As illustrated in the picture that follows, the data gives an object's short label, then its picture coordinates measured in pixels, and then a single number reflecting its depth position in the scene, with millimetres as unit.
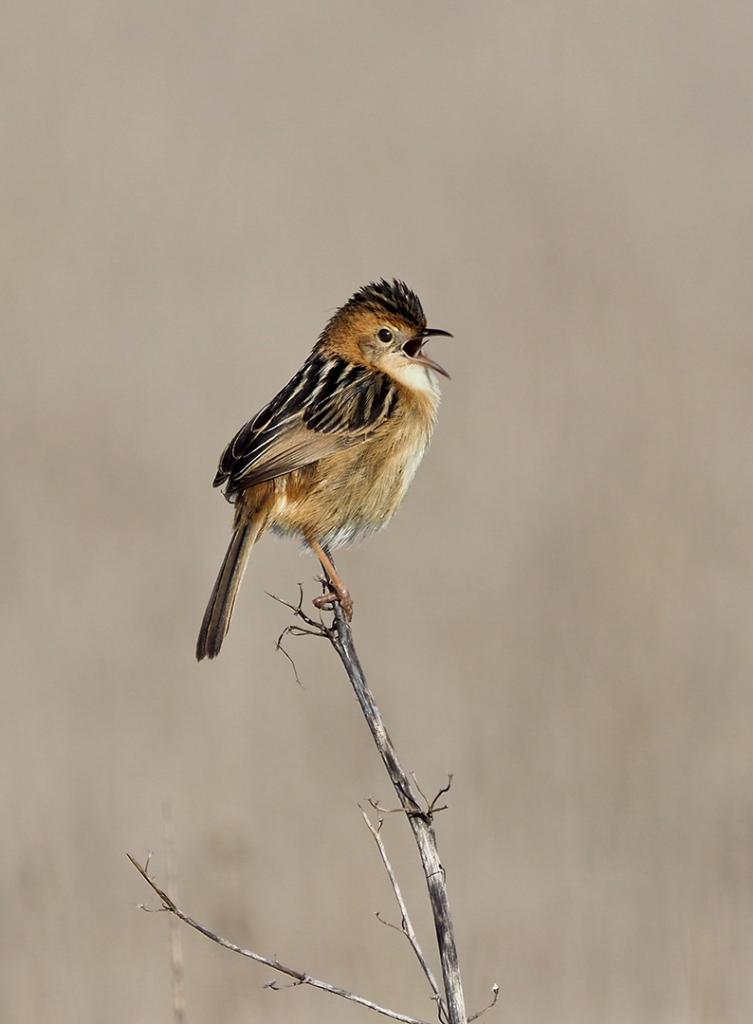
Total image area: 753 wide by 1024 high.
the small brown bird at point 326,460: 9772
